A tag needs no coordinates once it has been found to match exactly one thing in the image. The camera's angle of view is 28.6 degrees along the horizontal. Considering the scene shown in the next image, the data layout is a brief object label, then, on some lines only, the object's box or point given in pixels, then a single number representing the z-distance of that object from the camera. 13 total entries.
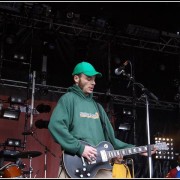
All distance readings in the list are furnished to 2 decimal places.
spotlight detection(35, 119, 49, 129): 9.18
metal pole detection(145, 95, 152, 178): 4.13
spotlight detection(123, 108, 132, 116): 10.66
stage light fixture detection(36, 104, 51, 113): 9.37
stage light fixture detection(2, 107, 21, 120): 9.35
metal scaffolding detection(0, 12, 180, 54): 10.52
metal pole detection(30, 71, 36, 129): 9.33
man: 3.99
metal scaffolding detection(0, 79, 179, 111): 10.31
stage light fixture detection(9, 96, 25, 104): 9.38
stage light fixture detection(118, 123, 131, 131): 10.70
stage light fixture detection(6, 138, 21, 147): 9.06
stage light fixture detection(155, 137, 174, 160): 10.83
